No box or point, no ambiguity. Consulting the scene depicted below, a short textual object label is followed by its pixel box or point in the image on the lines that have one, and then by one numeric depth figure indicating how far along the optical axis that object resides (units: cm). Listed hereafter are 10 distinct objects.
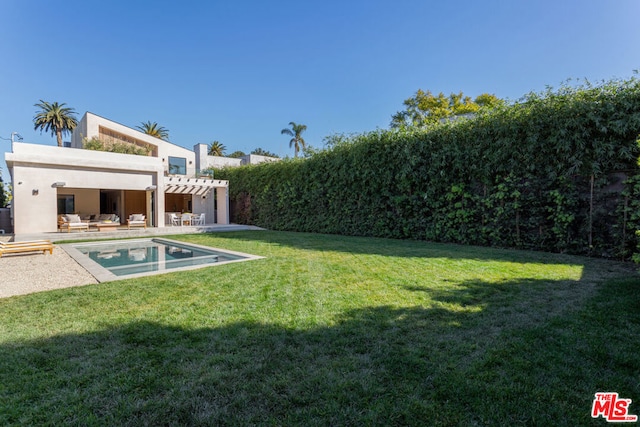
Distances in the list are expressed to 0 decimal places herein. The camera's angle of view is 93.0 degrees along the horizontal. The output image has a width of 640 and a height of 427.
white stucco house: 1564
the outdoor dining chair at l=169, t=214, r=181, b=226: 2152
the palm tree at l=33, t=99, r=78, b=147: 3770
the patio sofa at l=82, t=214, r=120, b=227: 1955
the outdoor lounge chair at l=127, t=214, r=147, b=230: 1858
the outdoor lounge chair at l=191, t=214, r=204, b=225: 2237
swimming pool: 731
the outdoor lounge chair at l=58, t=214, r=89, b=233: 1620
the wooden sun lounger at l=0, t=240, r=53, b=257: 920
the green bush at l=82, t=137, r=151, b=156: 2517
